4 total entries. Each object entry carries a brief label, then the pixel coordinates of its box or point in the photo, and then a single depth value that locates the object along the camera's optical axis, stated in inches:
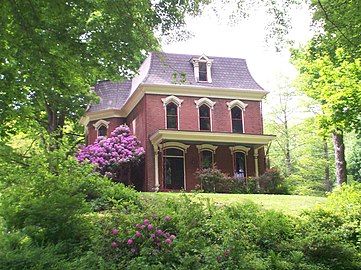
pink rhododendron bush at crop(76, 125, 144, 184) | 957.8
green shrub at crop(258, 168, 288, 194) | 935.0
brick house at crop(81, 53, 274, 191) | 986.7
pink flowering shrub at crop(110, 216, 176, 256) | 371.6
